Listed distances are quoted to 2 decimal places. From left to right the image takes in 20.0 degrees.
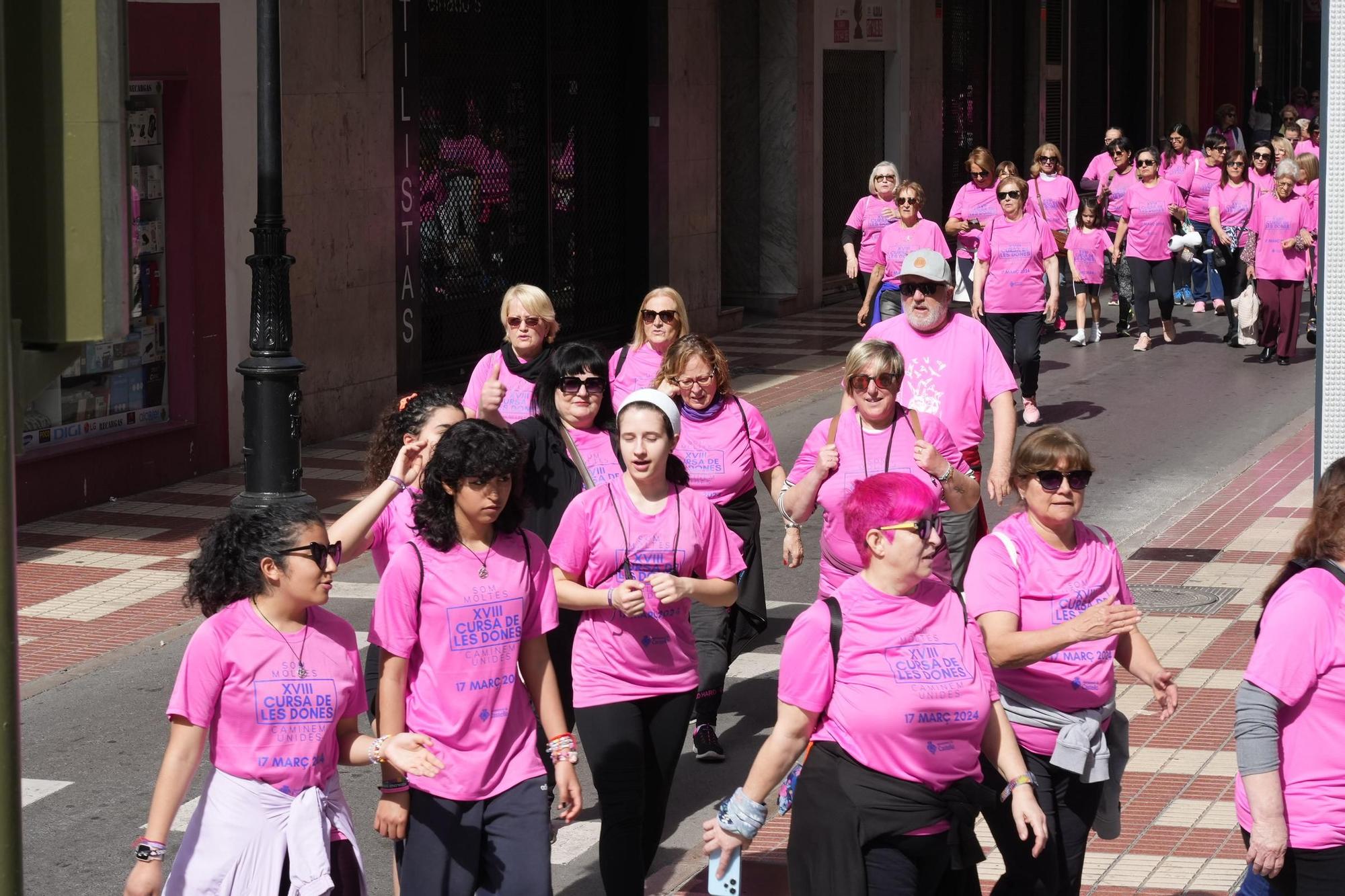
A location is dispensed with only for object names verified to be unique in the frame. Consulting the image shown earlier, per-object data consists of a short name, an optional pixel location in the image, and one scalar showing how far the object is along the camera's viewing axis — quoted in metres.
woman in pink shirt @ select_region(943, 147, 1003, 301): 36.67
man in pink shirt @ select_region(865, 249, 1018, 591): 17.16
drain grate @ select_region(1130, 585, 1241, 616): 20.50
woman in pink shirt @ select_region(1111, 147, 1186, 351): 41.76
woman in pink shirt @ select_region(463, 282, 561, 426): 16.31
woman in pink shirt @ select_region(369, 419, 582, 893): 10.03
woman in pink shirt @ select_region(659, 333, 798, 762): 15.87
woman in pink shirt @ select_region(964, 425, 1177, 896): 10.29
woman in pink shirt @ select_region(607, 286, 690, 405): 17.62
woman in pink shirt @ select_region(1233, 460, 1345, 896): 9.11
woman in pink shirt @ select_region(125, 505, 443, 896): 9.05
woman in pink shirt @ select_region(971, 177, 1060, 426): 32.29
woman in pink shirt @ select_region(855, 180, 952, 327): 30.69
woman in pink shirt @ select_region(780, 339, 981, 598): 14.39
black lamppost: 21.66
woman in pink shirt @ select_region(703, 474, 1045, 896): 9.27
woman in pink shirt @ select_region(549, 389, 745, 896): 11.75
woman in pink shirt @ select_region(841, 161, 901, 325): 34.68
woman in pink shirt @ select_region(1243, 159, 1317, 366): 37.93
